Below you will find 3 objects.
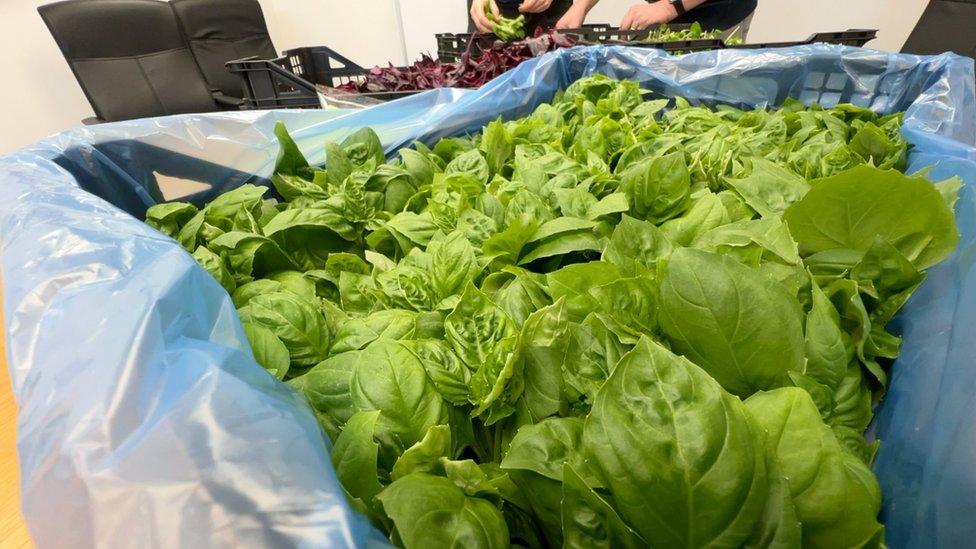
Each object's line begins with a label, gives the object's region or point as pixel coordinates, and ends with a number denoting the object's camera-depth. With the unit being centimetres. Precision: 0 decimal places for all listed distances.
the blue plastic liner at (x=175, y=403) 19
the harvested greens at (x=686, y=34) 139
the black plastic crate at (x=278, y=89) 95
